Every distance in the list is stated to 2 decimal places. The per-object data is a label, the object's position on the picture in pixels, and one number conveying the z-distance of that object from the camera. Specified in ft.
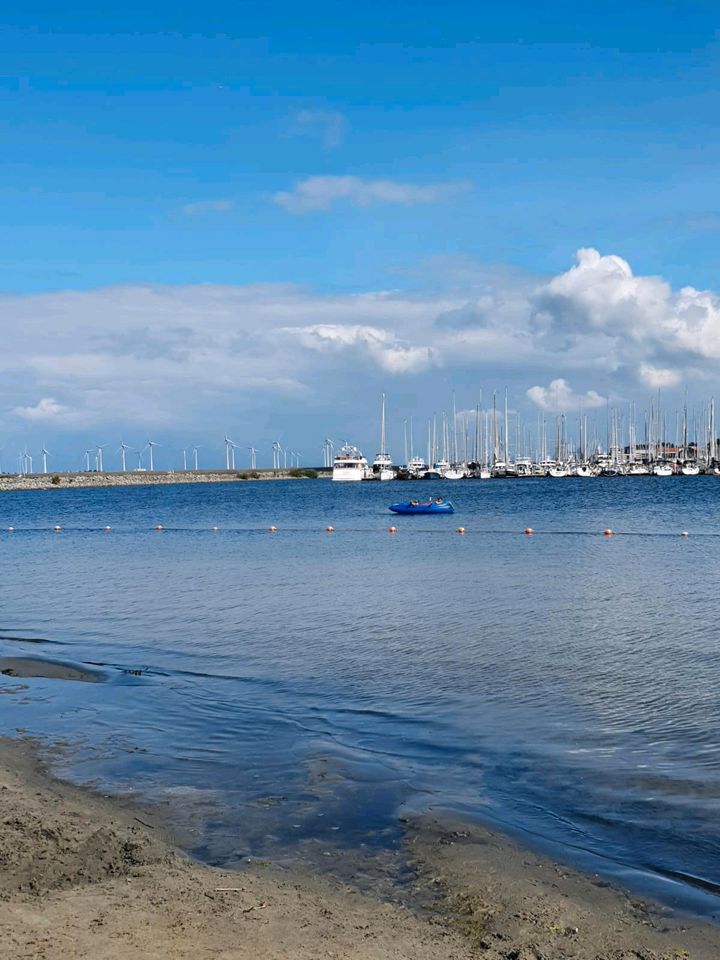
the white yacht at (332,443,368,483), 644.36
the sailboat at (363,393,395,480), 637.71
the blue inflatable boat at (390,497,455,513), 278.05
